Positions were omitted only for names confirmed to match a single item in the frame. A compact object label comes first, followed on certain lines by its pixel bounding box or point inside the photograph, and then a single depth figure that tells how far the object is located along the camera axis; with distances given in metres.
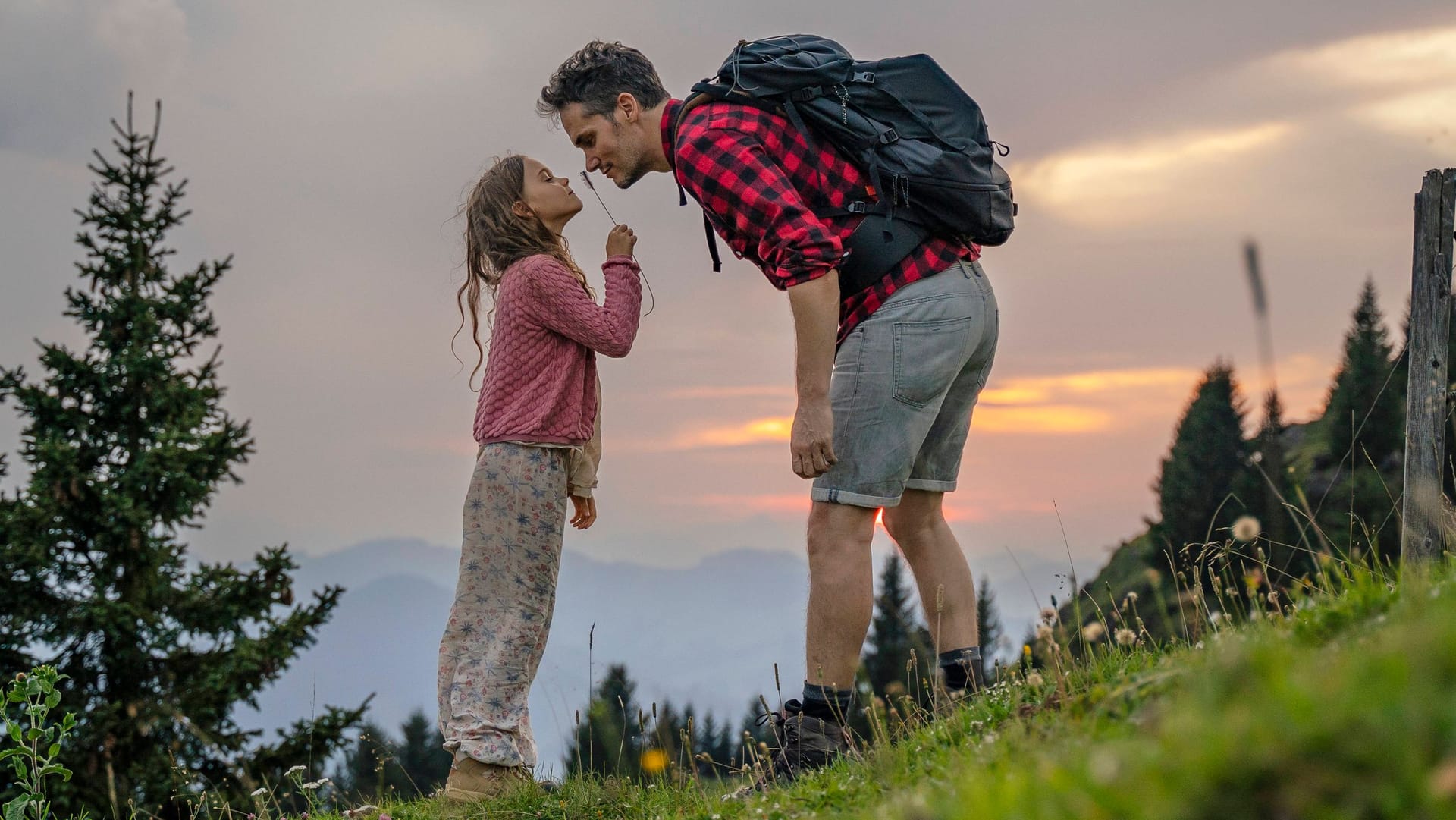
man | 4.22
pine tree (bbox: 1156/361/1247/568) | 44.38
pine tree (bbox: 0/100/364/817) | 17.27
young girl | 5.23
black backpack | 4.44
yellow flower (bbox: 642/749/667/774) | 4.85
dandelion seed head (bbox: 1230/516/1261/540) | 3.18
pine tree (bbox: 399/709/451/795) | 48.50
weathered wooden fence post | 5.29
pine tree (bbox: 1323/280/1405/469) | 36.53
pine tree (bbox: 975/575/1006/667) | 63.11
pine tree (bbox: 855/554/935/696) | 52.25
